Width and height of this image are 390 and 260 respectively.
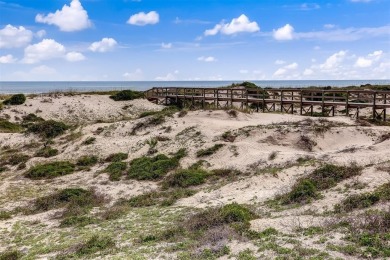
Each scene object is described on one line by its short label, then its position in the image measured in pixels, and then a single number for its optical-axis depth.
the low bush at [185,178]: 18.38
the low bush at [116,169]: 20.73
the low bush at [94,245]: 11.03
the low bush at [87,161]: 24.08
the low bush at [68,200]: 16.55
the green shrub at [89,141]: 27.38
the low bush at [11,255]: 11.33
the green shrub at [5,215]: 15.69
